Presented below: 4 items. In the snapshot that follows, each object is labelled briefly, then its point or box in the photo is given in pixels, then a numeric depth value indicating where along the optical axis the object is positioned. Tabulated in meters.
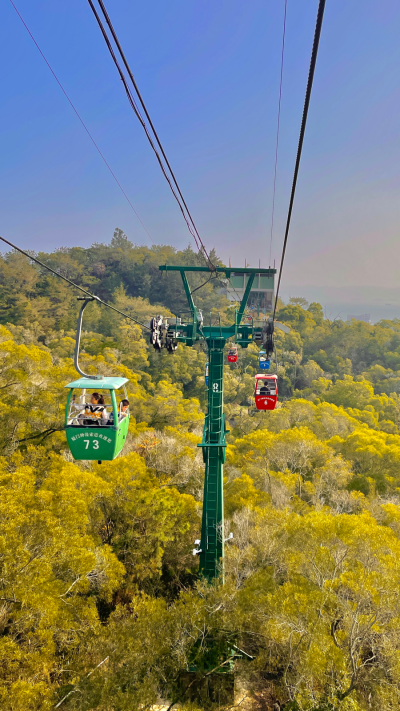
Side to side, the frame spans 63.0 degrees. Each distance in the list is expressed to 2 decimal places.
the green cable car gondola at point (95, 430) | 6.93
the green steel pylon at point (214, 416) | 12.14
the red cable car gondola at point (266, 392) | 14.23
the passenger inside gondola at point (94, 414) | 7.31
